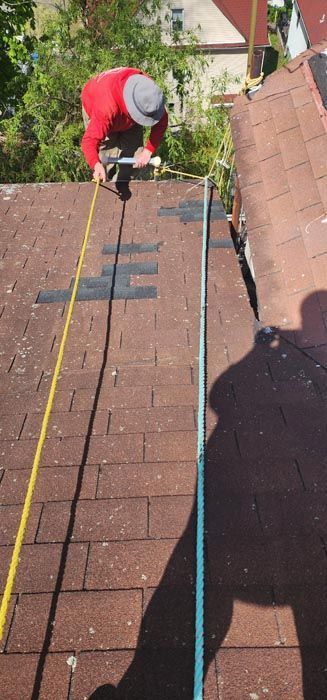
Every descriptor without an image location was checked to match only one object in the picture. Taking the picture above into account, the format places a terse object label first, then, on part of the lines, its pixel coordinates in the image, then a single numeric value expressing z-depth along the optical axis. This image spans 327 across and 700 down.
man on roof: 3.63
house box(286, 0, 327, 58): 22.45
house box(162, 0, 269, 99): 19.09
